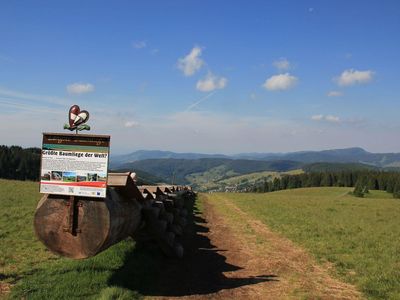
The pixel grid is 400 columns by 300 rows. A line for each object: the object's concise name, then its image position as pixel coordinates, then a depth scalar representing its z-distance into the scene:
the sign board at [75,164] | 6.85
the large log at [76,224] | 6.99
